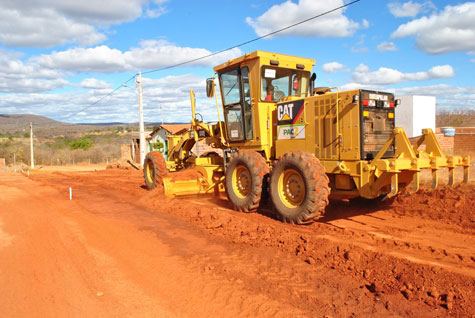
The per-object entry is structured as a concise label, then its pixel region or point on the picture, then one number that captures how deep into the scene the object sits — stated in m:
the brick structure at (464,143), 22.34
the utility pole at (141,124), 22.52
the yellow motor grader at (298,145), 6.60
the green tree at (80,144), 50.69
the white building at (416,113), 25.78
